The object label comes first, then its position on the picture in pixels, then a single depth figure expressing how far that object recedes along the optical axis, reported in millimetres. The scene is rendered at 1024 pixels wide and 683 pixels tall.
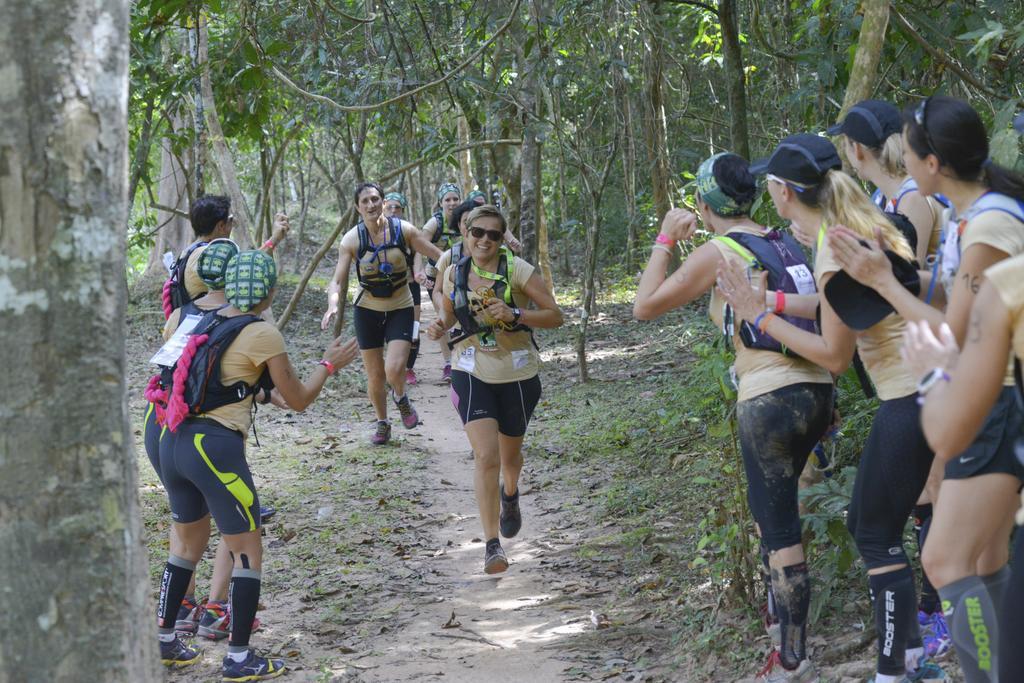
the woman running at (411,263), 10262
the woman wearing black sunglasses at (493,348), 6219
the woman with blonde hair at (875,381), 3527
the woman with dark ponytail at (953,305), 3074
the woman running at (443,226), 11984
